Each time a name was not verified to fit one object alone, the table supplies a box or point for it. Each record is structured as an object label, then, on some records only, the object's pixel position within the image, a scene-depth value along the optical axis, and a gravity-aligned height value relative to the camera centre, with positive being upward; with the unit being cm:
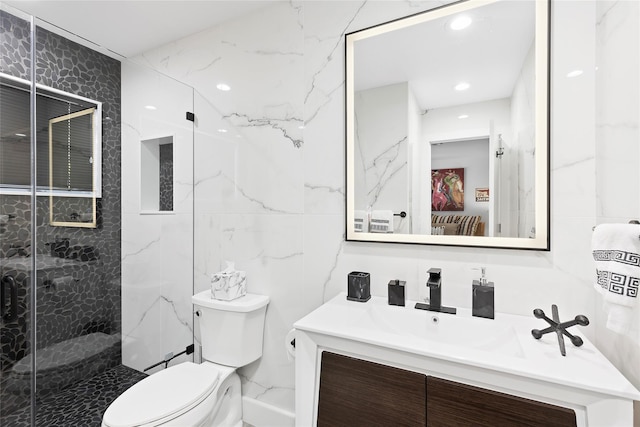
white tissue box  172 -42
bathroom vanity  80 -49
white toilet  128 -83
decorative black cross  94 -37
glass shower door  133 -1
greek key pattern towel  77 -15
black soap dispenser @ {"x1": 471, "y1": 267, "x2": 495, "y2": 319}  117 -34
